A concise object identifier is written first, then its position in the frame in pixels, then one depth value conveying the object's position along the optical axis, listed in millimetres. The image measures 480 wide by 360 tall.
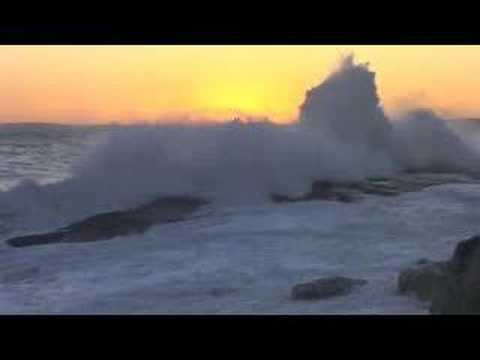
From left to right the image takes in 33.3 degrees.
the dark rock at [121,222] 9570
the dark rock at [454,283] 4891
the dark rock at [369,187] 13055
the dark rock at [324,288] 6215
